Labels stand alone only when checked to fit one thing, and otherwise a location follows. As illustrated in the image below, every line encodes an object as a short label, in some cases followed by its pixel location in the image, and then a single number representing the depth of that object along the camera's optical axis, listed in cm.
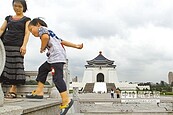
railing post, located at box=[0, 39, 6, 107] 143
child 209
